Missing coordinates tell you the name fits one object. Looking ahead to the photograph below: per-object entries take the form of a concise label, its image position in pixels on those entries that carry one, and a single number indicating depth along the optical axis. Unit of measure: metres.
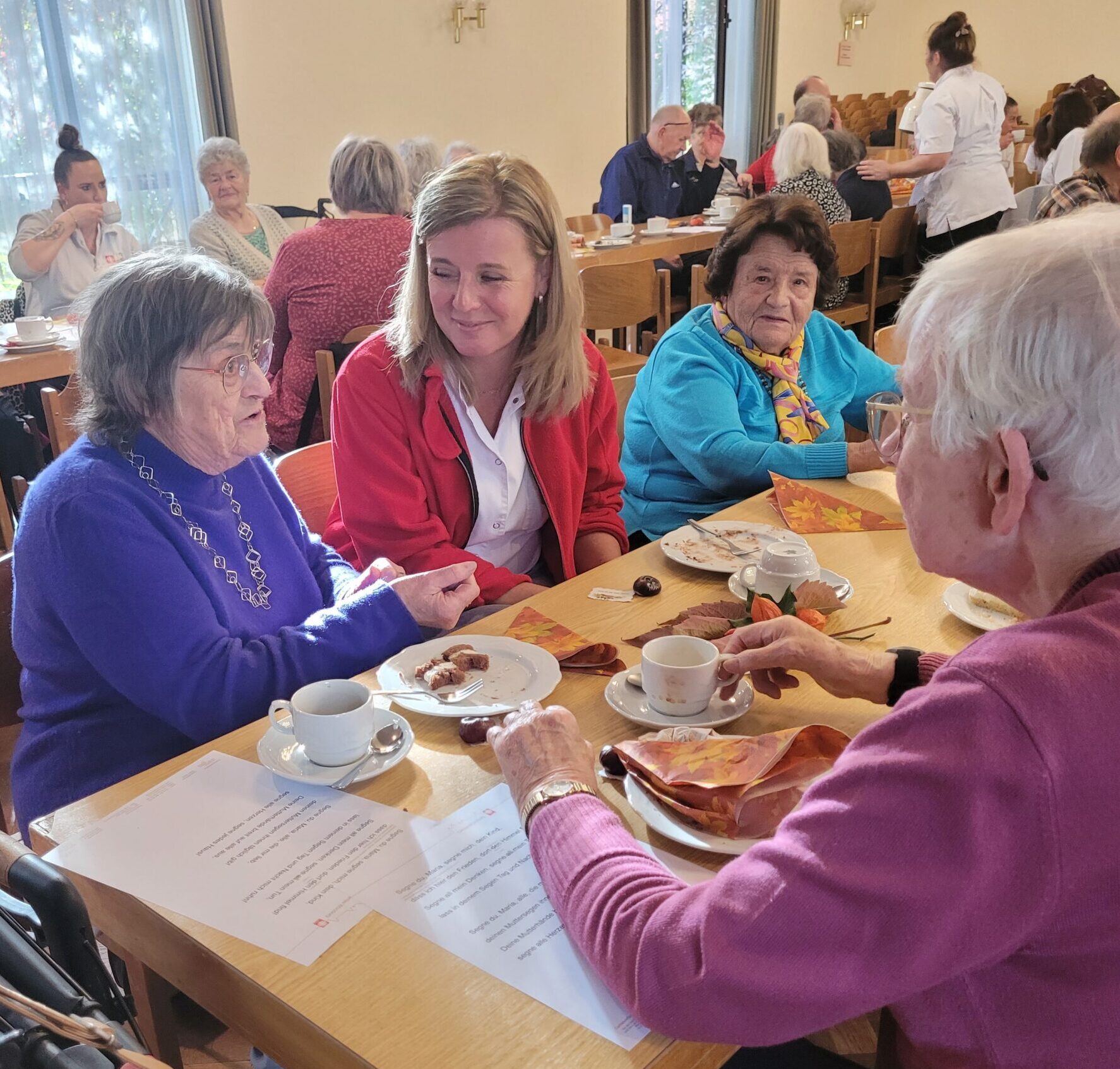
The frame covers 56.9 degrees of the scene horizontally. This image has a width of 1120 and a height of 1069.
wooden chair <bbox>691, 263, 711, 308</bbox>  4.83
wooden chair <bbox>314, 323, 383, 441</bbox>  3.29
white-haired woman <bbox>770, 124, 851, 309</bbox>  5.00
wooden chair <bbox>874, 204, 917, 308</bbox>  5.50
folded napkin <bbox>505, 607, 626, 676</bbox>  1.31
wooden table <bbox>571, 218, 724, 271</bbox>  4.79
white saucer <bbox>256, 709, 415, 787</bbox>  1.08
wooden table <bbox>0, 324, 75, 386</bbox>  3.19
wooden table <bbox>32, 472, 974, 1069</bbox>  0.76
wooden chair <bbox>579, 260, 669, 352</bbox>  3.99
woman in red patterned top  3.37
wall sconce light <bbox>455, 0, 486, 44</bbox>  7.09
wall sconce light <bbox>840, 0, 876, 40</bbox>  11.16
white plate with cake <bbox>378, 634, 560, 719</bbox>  1.22
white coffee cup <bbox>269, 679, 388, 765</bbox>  1.08
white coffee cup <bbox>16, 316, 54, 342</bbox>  3.40
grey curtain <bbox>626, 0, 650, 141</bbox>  8.30
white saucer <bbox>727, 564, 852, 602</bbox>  1.53
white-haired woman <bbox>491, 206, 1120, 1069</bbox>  0.68
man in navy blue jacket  6.29
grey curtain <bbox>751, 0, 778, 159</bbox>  9.67
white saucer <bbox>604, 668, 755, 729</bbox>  1.17
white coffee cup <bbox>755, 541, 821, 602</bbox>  1.49
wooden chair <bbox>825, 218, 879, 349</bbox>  4.87
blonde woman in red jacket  1.87
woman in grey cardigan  4.87
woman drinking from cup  4.42
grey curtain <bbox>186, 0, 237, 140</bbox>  5.73
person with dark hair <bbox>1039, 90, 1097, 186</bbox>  5.57
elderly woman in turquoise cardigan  2.23
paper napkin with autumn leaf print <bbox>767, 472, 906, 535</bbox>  1.82
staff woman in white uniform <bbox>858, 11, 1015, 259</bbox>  5.53
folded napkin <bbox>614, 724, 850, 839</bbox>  0.98
